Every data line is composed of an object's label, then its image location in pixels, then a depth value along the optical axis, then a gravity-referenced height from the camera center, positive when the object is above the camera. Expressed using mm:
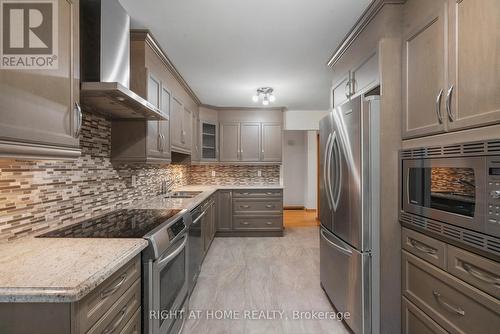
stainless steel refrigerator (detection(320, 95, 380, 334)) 1728 -307
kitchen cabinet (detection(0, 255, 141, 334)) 862 -520
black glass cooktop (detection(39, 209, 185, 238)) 1435 -369
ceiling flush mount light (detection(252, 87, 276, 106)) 3728 +1096
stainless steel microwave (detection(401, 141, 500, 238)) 1095 -103
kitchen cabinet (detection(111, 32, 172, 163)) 2215 +365
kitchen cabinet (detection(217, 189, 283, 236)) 4535 -803
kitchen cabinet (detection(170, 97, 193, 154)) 3131 +538
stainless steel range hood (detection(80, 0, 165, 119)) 1548 +728
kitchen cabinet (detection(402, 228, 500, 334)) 1118 -628
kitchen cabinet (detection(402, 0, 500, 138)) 1101 +509
